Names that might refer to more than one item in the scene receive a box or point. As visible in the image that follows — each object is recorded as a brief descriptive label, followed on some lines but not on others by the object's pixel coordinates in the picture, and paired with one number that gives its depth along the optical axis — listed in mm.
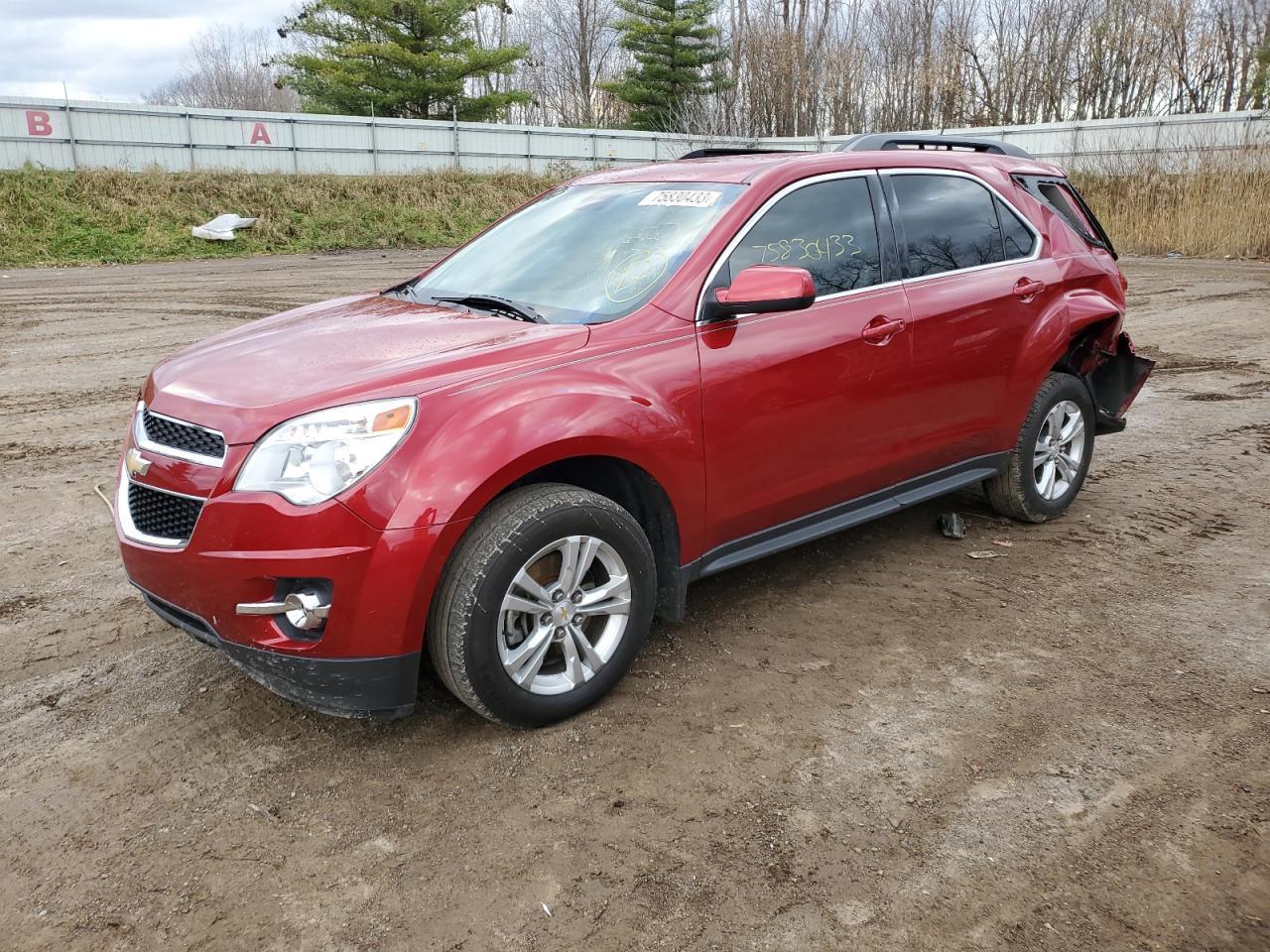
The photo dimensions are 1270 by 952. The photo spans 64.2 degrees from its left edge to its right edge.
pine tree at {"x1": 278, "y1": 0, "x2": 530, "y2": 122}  35219
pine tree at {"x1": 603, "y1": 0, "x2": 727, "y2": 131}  41844
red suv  2885
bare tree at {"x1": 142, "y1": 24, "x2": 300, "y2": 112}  67219
